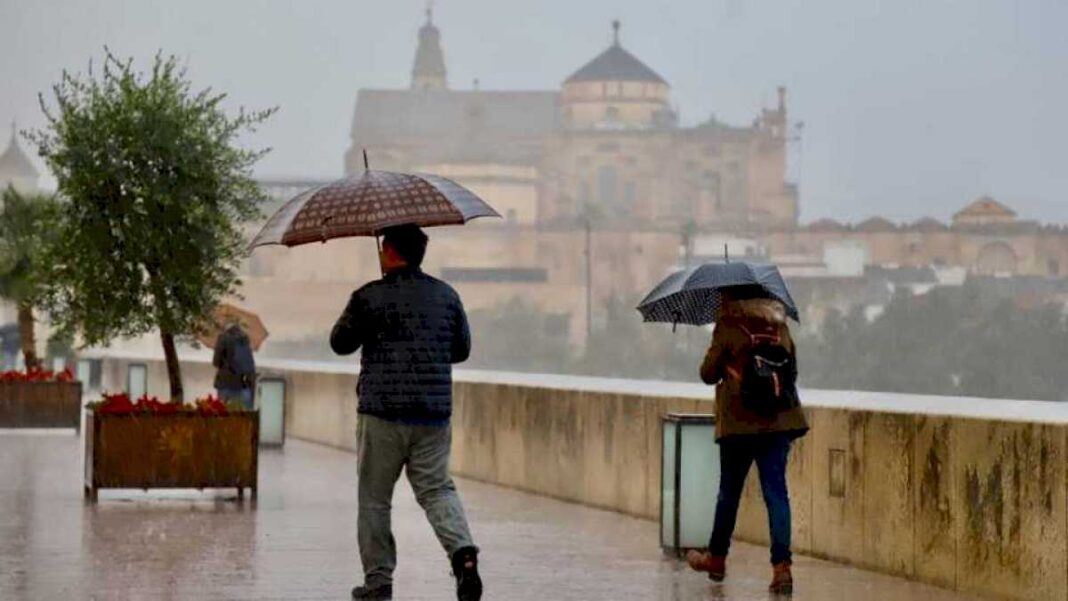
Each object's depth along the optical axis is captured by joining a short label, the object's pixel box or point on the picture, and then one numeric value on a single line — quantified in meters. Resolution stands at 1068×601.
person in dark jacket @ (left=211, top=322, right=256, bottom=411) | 22.77
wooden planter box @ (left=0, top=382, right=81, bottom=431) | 25.77
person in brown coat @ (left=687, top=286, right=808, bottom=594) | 9.65
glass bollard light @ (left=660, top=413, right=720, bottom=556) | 11.30
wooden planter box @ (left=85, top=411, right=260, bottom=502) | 14.64
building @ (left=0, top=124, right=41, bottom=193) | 176.00
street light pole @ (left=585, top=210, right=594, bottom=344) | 137.38
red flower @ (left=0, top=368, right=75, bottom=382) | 25.75
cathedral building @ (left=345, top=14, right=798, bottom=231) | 155.25
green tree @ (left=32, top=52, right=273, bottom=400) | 15.76
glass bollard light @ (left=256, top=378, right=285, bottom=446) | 23.78
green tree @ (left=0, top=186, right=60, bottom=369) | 28.62
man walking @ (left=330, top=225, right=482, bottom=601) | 8.54
